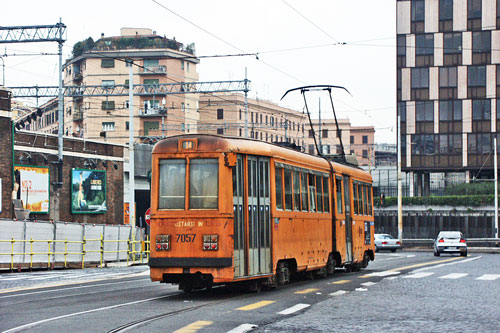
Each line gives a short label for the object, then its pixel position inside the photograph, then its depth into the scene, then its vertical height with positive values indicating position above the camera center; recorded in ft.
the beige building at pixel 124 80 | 324.19 +50.07
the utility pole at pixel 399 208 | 210.28 +1.36
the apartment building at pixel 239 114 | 366.43 +43.51
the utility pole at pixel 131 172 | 132.26 +6.40
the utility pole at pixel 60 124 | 138.92 +14.61
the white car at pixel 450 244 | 151.02 -5.13
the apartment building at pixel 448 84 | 243.81 +36.79
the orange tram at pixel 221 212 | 51.19 +0.12
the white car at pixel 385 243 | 182.19 -5.98
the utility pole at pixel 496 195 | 214.48 +4.74
